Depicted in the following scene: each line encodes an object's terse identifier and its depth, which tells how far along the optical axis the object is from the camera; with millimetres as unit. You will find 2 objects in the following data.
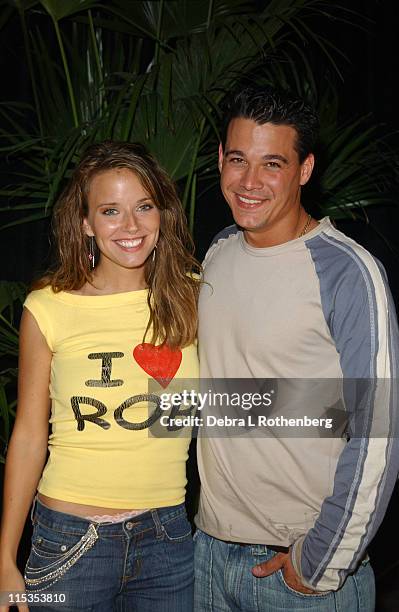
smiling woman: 1639
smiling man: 1540
